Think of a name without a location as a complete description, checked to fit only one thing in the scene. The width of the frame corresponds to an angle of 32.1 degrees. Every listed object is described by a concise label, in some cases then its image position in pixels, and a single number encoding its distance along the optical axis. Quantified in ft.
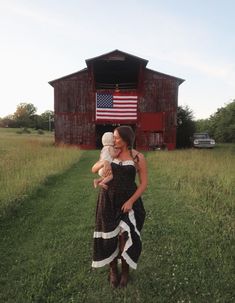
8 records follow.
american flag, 95.66
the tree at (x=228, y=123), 112.57
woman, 14.79
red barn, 96.02
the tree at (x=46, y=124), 295.89
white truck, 117.36
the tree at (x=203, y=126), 259.51
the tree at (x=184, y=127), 119.28
